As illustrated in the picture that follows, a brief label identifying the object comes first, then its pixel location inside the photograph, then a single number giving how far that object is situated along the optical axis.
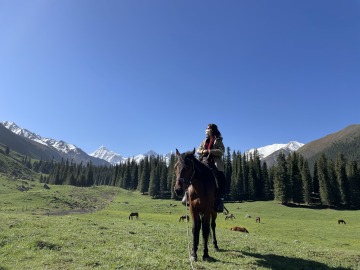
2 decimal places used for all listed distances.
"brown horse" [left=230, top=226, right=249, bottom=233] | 32.50
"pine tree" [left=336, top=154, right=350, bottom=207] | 94.75
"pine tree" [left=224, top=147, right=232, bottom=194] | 126.38
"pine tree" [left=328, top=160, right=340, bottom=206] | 94.12
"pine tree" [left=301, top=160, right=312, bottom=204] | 98.62
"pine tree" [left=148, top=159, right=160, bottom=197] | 132.00
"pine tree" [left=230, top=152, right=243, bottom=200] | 114.19
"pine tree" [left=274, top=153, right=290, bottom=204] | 96.00
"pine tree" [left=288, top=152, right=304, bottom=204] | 98.81
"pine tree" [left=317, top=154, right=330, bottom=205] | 94.25
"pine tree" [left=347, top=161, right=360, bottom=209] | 94.51
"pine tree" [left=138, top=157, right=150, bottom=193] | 146.88
